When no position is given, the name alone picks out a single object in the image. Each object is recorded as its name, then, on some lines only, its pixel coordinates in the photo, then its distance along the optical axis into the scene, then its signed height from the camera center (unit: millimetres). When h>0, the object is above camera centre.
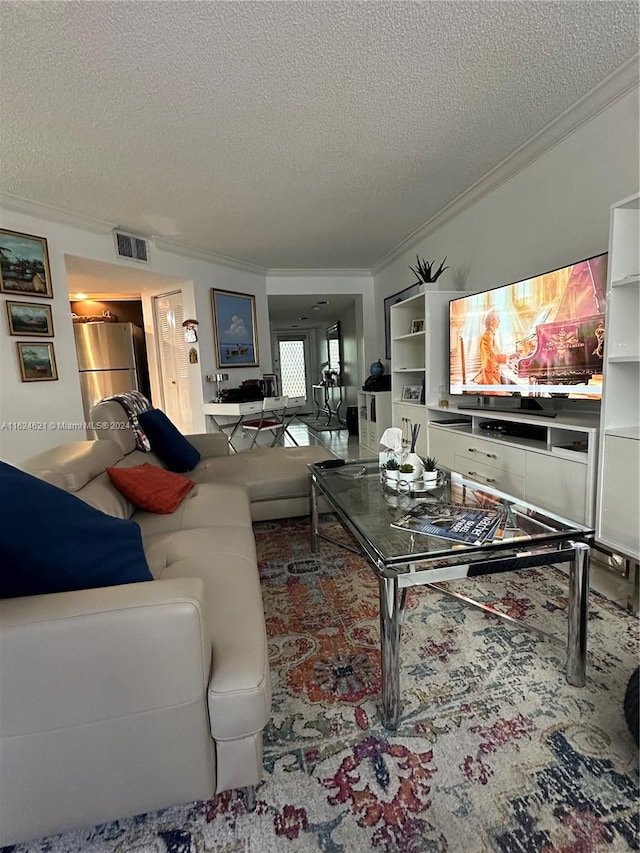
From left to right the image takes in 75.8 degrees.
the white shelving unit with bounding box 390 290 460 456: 3418 +89
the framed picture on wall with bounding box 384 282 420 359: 4576 +811
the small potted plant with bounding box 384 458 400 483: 1981 -497
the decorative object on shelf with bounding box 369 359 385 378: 5359 -18
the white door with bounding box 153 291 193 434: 5207 +209
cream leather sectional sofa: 797 -673
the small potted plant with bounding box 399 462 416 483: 1962 -509
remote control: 2438 -558
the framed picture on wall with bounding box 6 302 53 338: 3256 +511
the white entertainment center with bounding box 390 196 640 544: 1735 -445
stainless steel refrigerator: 5316 +256
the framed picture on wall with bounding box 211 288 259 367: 5133 +571
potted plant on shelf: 3490 +768
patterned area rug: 945 -1064
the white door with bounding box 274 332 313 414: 10250 +139
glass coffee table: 1211 -593
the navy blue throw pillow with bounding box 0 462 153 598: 887 -384
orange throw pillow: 1936 -540
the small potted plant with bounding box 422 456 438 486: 1966 -514
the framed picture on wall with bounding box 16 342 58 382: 3342 +163
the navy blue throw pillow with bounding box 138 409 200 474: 2654 -431
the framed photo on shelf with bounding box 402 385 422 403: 3992 -273
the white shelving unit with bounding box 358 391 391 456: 5031 -632
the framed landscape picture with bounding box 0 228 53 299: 3205 +936
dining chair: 4576 -603
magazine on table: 1392 -576
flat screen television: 2129 +151
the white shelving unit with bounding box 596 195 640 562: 1706 -182
